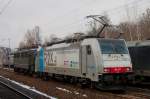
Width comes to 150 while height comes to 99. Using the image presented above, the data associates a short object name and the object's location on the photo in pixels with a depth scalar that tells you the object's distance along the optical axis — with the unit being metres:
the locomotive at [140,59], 12.23
